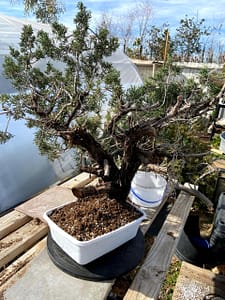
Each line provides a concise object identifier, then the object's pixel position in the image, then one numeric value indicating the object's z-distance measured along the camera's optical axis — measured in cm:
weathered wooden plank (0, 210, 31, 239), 118
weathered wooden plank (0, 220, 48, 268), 103
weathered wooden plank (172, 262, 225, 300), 158
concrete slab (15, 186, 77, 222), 130
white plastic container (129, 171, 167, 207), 144
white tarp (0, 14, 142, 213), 181
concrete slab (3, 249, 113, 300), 81
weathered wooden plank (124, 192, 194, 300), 87
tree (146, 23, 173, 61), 728
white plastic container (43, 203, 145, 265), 82
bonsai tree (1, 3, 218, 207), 90
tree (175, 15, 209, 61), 734
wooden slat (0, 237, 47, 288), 92
